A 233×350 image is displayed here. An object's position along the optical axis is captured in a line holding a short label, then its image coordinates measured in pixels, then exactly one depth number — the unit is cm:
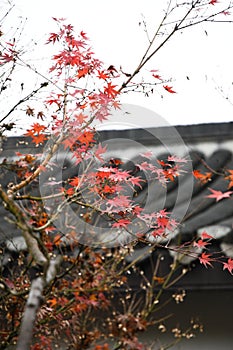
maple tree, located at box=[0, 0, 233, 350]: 450
